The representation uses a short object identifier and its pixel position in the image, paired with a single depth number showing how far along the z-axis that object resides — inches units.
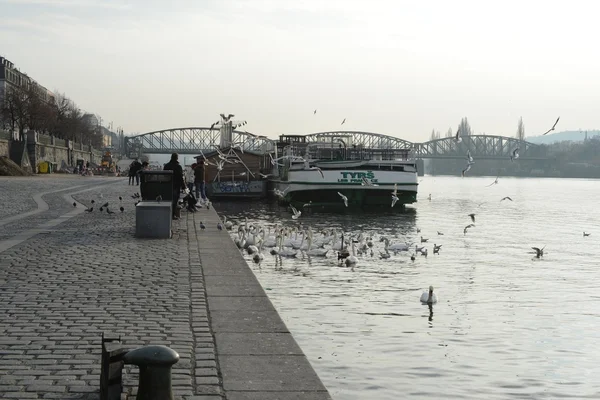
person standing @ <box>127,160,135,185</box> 2380.8
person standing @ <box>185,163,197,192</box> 1696.0
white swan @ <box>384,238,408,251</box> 917.2
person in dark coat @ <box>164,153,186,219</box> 973.8
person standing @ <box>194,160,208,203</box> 1369.2
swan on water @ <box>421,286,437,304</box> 568.4
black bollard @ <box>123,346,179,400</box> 234.9
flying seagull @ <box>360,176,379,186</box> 2042.8
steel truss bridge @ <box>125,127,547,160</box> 2629.4
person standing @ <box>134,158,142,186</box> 2311.3
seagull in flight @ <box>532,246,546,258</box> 965.2
